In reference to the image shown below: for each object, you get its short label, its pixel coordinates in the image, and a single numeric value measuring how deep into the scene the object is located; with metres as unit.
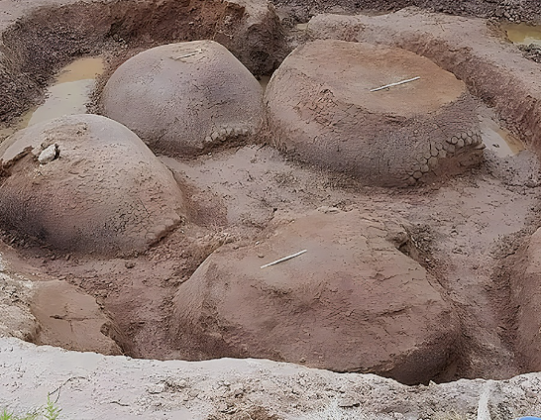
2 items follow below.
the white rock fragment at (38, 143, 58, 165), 4.66
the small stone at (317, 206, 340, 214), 4.27
